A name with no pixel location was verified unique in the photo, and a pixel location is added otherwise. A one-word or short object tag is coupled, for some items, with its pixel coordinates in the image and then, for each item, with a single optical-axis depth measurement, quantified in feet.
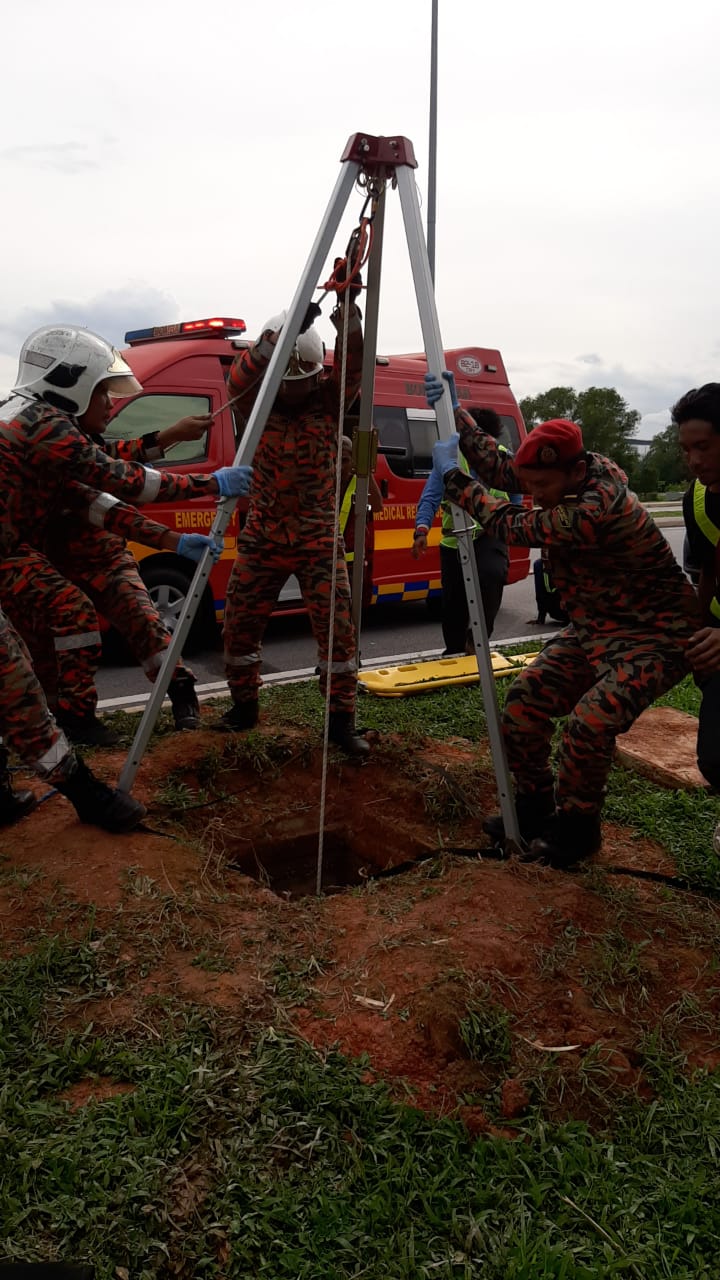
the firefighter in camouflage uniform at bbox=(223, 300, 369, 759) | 15.08
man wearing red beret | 10.55
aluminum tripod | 11.30
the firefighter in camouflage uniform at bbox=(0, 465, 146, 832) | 11.13
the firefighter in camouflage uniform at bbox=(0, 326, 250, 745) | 12.55
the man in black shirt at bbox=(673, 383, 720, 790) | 10.11
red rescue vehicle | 23.25
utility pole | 40.11
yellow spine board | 19.89
